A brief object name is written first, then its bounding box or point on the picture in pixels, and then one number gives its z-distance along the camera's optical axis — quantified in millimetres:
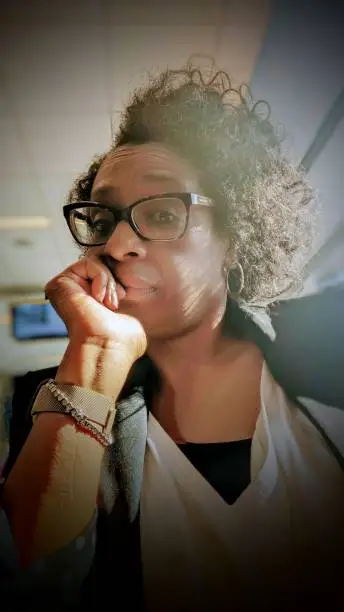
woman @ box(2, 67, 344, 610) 788
